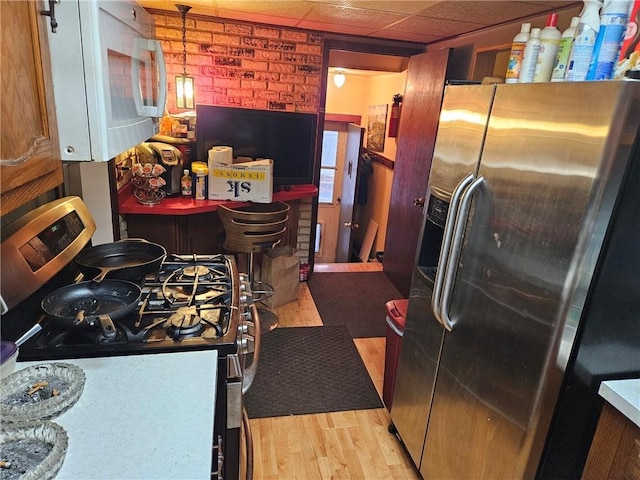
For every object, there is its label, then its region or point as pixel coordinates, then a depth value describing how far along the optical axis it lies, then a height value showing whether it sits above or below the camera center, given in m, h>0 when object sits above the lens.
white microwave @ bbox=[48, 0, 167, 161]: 0.89 +0.03
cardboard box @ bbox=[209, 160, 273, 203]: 3.00 -0.53
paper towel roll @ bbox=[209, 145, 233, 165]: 2.96 -0.36
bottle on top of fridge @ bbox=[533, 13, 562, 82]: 1.37 +0.25
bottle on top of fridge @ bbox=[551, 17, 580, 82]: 1.31 +0.24
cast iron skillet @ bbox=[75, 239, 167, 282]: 1.49 -0.61
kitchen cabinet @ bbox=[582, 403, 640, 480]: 1.13 -0.84
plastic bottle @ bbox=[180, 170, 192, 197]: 3.04 -0.59
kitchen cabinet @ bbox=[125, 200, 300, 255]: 2.91 -0.92
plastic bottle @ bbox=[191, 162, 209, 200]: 3.01 -0.54
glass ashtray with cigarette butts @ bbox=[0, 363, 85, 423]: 0.90 -0.66
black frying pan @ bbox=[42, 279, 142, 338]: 1.17 -0.62
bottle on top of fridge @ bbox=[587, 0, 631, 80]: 1.18 +0.27
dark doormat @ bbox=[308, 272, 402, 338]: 3.28 -1.55
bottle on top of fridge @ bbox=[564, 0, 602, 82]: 1.22 +0.26
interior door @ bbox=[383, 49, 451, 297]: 3.25 -0.32
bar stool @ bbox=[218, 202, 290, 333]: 2.82 -0.81
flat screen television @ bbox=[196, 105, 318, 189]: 3.20 -0.23
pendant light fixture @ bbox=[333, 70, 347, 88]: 5.10 +0.39
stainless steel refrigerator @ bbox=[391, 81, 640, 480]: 1.08 -0.41
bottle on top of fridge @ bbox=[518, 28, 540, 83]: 1.40 +0.23
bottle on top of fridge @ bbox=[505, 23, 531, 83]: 1.49 +0.25
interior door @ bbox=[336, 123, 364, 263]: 5.54 -1.05
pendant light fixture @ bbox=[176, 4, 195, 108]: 3.17 +0.10
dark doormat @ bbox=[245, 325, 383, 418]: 2.34 -1.56
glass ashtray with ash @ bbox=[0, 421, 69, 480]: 0.75 -0.66
